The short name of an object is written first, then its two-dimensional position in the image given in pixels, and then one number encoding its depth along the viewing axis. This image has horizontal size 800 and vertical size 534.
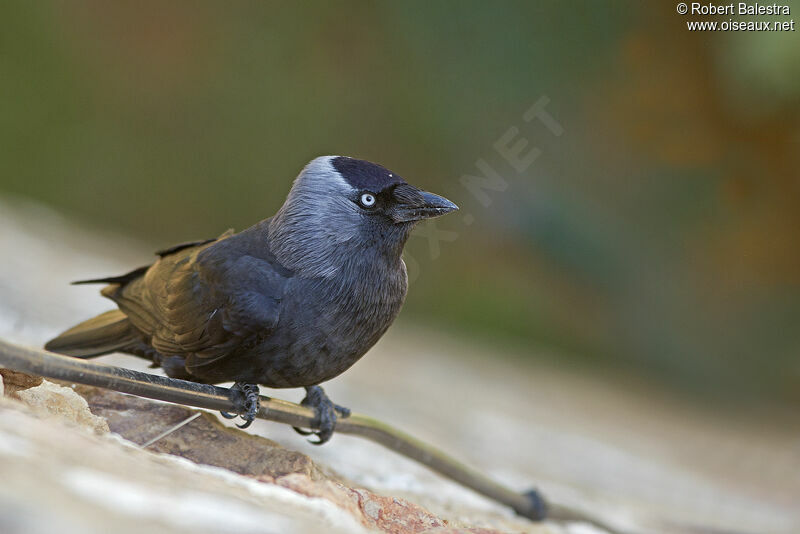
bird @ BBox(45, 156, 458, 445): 6.43
